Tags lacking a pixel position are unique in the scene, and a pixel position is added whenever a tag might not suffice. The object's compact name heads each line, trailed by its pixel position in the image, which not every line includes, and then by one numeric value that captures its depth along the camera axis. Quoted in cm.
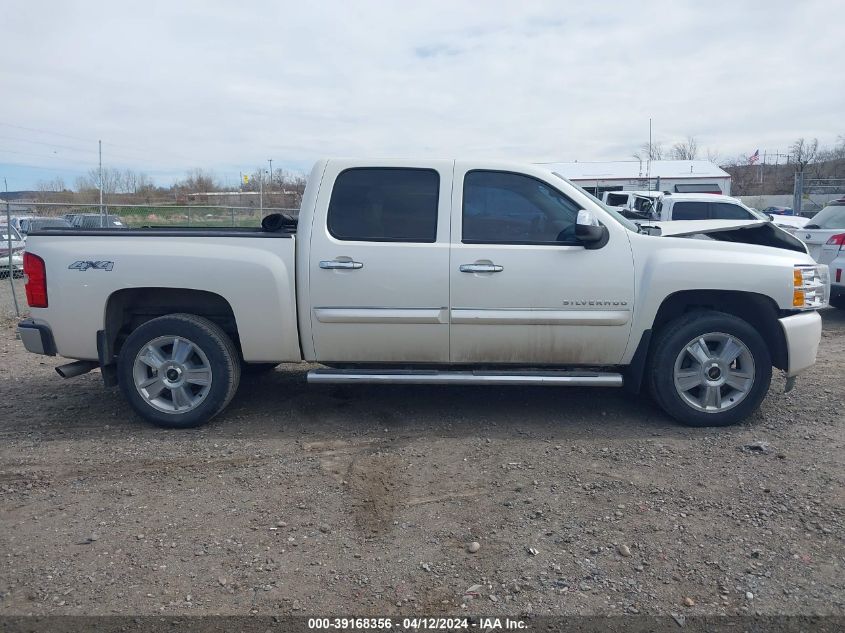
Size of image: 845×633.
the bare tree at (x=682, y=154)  5625
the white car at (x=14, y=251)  1341
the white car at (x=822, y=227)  995
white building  2944
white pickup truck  507
